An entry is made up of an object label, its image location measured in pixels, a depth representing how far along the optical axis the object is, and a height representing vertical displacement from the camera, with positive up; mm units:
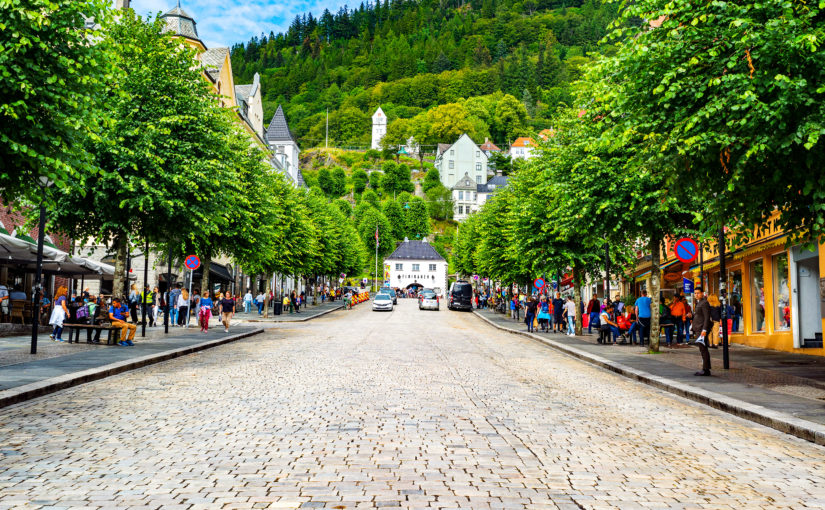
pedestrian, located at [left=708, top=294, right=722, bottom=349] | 20425 -368
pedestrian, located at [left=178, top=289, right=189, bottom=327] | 32278 -253
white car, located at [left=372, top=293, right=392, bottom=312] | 62688 -8
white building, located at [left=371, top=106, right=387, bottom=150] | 198250 +48763
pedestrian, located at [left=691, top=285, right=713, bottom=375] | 14346 -375
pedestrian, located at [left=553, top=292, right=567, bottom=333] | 33688 -378
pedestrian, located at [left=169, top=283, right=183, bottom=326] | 34875 +114
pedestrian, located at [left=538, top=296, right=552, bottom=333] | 34084 -504
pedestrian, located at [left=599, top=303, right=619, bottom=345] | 25250 -752
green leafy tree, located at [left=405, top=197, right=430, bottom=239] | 149125 +17323
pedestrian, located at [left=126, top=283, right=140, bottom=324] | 29869 +93
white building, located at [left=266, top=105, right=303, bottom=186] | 96625 +21955
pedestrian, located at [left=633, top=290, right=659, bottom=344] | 24922 -188
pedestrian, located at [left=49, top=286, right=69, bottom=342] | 21719 -418
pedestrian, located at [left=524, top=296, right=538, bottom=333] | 34219 -369
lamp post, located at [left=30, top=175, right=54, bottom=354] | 16491 +298
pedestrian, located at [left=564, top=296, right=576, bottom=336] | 31112 -414
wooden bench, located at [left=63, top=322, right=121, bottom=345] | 20331 -745
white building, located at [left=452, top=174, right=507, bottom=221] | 162875 +24470
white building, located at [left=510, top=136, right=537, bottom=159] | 168000 +36733
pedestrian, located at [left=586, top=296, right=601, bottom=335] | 32656 -341
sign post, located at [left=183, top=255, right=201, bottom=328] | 27016 +1527
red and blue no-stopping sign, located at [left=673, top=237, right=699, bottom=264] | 17734 +1340
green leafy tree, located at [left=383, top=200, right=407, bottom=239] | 148625 +16571
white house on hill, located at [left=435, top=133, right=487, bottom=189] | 167625 +32710
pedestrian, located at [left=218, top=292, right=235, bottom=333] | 29234 -223
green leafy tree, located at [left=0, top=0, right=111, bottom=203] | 10281 +3214
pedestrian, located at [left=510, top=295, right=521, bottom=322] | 50375 -191
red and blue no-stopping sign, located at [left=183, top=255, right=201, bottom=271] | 27016 +1542
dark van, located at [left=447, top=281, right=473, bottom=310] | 68312 +671
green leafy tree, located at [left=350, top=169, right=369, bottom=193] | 175000 +29718
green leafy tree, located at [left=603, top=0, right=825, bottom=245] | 10109 +3028
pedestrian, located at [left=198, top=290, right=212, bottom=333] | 28609 -337
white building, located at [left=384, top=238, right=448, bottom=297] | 136375 +6400
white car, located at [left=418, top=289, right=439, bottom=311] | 66188 +277
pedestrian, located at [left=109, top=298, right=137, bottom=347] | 20484 -560
